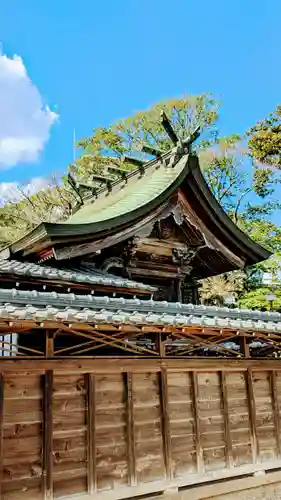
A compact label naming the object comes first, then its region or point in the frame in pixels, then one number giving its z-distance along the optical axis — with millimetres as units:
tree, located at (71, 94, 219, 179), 28047
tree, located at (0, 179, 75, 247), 26397
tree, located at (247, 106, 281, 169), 20109
